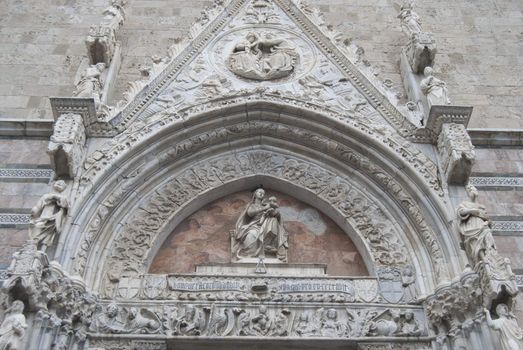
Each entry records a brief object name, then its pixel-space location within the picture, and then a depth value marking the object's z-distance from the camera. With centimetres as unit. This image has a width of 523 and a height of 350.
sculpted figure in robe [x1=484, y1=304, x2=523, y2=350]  607
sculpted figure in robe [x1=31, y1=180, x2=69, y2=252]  672
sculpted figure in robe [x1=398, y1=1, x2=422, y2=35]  1002
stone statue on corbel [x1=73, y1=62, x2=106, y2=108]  840
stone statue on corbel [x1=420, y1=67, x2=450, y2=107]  853
